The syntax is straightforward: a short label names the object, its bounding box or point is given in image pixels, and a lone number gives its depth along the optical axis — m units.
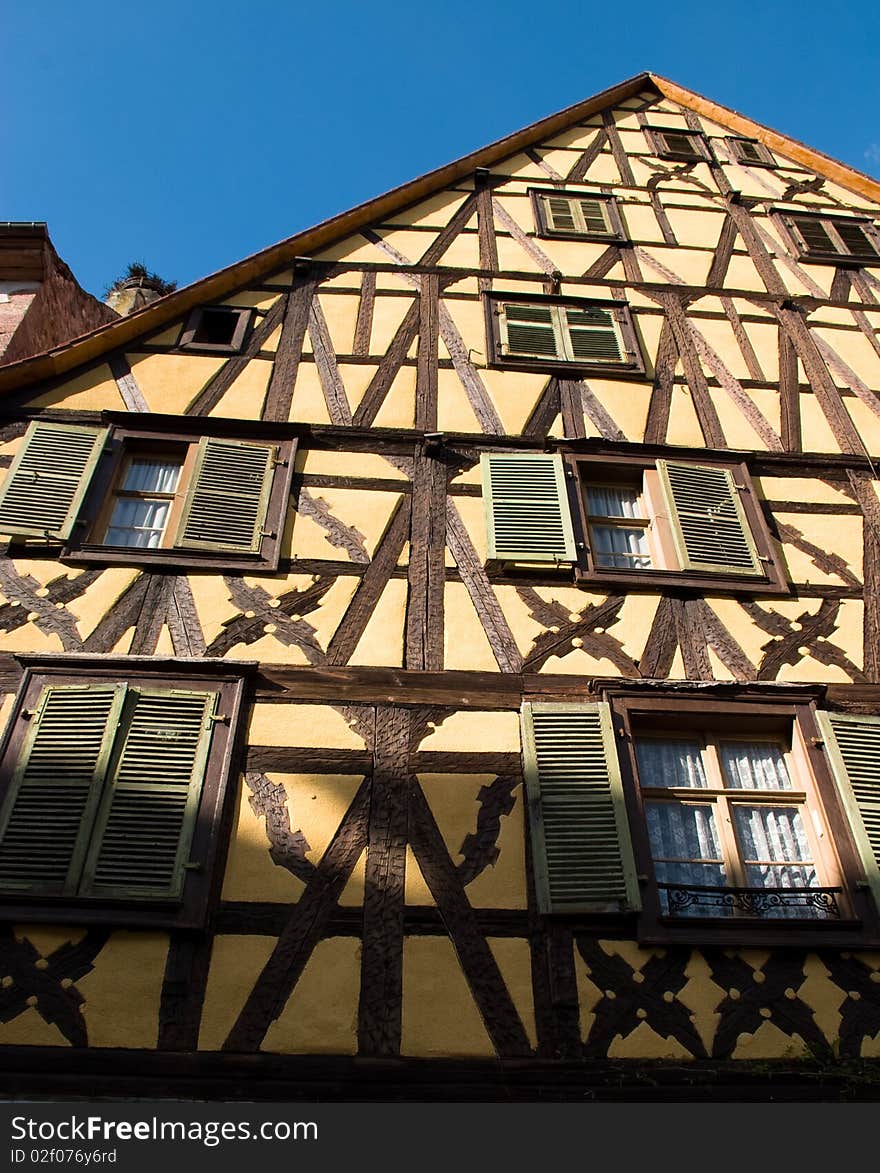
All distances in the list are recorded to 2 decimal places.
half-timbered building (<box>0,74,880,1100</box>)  5.04
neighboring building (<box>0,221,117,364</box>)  9.77
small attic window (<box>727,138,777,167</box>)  13.38
